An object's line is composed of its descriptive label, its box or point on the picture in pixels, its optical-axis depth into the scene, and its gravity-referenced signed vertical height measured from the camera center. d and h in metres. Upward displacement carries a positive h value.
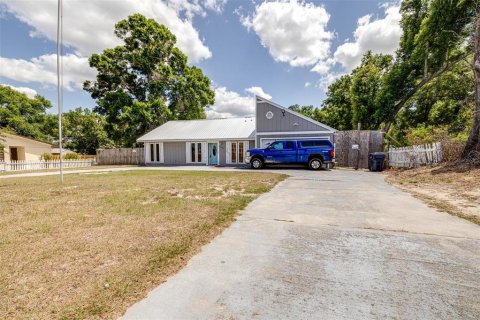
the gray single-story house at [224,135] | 18.81 +1.71
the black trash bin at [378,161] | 14.68 -0.49
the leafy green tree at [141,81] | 25.78 +9.07
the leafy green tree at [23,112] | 36.69 +7.99
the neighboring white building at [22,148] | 24.84 +1.01
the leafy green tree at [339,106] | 29.67 +6.52
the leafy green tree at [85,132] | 37.59 +4.00
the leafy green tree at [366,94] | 23.97 +6.27
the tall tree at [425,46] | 15.88 +8.23
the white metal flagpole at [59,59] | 9.52 +4.14
